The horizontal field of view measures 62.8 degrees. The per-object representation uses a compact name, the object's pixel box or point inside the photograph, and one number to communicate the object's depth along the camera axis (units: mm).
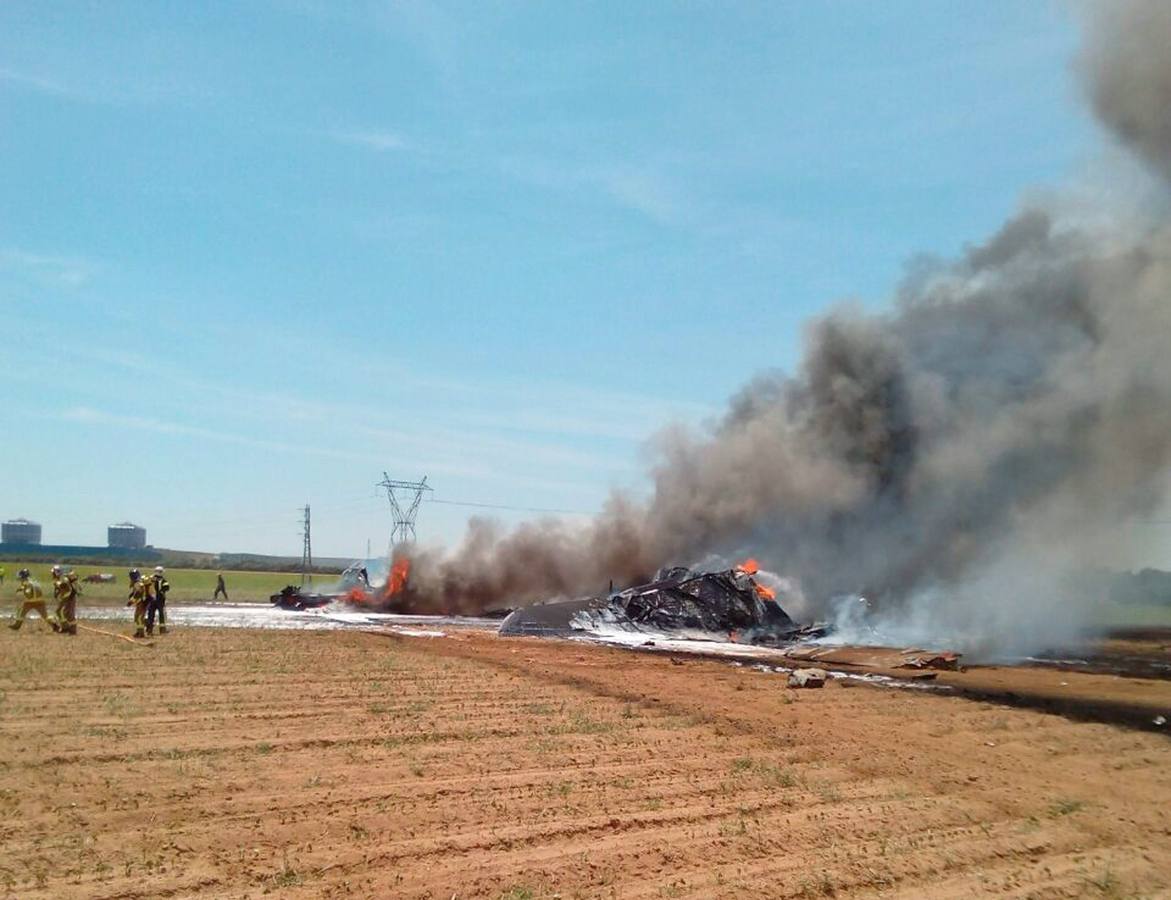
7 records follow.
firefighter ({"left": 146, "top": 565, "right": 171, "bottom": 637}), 25375
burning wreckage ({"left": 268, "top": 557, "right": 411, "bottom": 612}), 48188
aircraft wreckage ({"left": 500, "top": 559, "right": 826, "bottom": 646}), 34688
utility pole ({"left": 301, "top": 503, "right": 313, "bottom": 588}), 77231
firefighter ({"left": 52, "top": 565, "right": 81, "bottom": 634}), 25312
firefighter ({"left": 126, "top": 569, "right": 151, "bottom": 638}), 24812
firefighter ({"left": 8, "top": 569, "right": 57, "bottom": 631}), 25594
